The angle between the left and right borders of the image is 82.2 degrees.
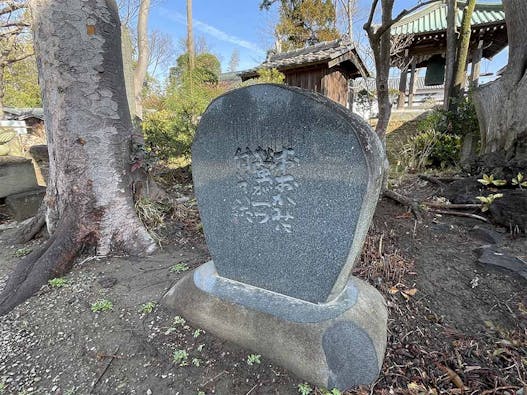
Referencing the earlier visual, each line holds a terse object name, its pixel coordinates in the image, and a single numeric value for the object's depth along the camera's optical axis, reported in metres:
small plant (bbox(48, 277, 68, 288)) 2.53
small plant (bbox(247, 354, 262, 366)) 1.77
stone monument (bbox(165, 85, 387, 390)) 1.52
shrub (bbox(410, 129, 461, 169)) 6.53
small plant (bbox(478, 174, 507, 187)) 3.48
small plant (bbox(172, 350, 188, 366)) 1.78
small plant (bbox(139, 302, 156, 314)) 2.18
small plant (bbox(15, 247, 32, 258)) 3.19
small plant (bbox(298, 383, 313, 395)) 1.59
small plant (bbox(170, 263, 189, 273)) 2.70
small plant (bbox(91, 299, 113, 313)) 2.21
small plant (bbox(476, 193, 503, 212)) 3.24
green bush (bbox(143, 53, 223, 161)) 6.02
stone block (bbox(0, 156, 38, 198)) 4.72
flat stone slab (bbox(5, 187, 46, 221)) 4.66
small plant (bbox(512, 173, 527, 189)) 3.24
